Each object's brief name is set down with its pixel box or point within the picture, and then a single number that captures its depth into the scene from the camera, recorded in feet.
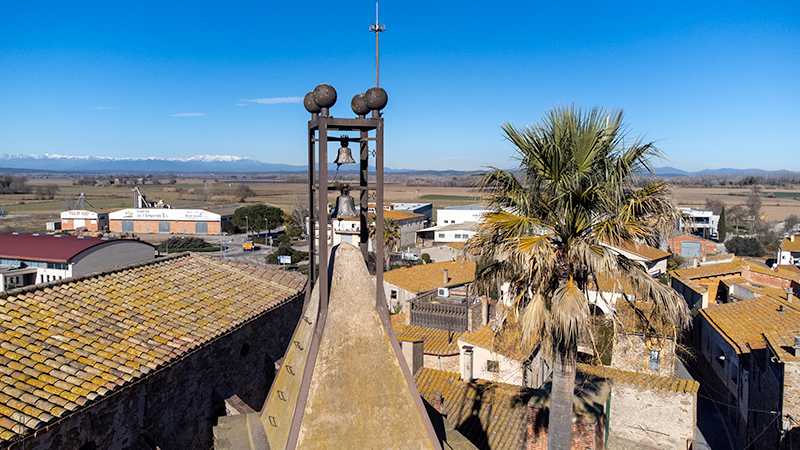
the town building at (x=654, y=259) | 122.38
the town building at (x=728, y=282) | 81.58
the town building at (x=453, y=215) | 230.48
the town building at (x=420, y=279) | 103.19
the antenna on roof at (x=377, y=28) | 20.99
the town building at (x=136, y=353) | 23.38
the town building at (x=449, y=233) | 193.55
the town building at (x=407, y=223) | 217.77
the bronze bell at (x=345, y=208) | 21.38
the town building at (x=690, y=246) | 177.17
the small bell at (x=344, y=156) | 21.84
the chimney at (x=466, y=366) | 50.83
